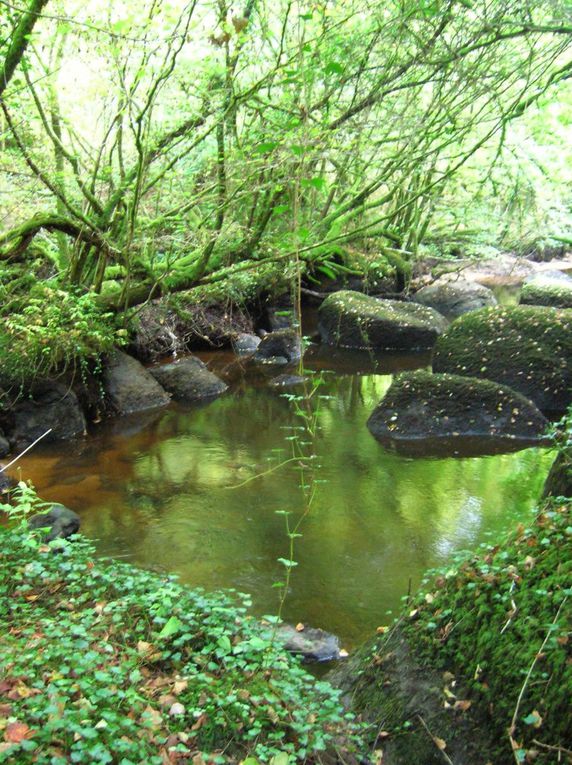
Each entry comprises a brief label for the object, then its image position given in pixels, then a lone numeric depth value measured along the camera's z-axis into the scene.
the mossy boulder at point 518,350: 10.48
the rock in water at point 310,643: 4.59
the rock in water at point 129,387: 11.15
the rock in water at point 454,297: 18.67
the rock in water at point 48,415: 9.82
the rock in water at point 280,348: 14.65
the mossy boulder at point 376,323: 15.36
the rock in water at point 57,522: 5.83
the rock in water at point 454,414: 9.40
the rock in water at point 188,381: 12.05
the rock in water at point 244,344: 15.59
